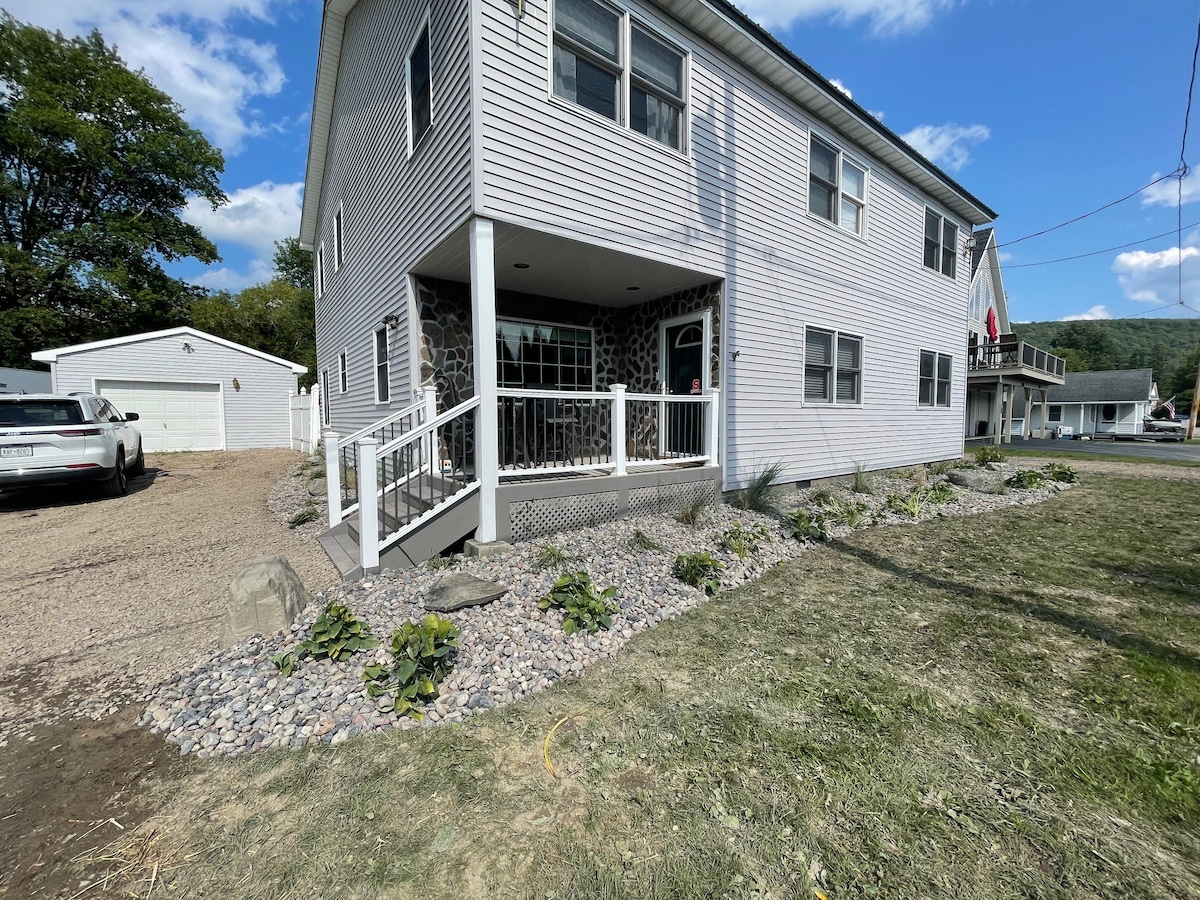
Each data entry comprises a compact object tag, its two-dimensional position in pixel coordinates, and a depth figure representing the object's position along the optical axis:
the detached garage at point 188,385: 13.99
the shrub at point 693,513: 5.87
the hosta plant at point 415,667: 2.64
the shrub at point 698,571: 4.29
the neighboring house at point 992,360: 17.71
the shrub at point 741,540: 4.95
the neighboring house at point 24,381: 14.84
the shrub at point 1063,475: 10.04
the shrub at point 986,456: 11.66
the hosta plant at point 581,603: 3.46
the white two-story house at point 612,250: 4.91
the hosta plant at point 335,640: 2.98
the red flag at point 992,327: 20.84
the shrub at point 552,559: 4.32
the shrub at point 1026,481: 9.08
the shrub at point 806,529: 5.68
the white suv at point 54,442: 6.88
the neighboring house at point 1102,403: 34.62
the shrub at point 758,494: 6.81
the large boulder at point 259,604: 3.28
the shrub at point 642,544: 4.89
